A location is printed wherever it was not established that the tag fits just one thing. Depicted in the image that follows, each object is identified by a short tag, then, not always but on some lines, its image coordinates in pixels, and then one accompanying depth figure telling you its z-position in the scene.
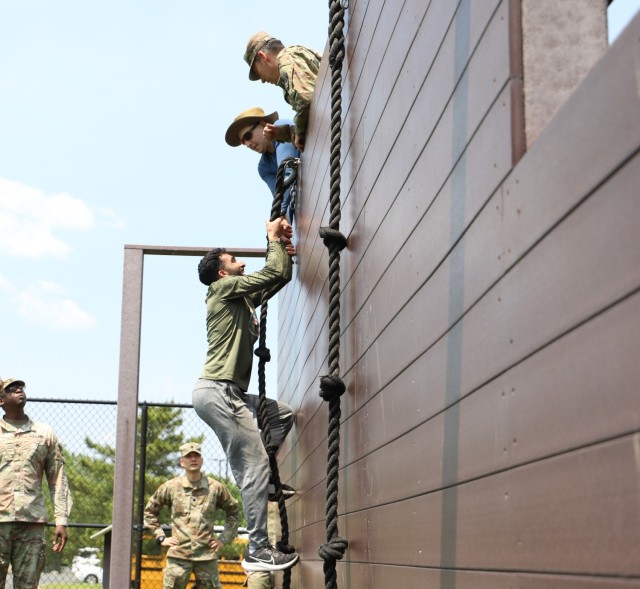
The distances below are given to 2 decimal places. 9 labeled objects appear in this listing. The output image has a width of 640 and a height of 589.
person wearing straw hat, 6.49
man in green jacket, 4.90
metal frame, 7.32
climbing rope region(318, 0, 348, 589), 3.41
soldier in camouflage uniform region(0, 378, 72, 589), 6.65
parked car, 15.72
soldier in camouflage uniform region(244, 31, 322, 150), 5.30
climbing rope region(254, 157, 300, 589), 5.44
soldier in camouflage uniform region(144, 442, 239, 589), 8.46
